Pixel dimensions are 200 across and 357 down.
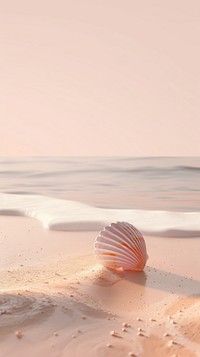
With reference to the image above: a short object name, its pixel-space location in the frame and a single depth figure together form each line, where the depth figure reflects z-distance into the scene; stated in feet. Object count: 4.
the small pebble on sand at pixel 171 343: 1.73
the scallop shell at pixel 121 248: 2.52
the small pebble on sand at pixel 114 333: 1.79
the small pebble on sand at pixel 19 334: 1.74
